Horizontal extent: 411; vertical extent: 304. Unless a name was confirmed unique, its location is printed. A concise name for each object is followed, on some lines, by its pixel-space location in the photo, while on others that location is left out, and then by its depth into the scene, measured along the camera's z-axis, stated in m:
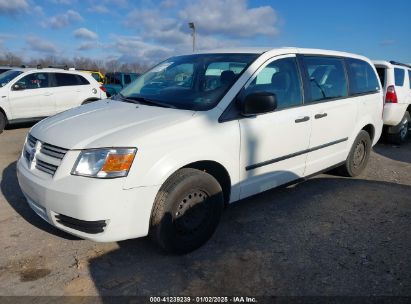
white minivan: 2.65
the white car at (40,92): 8.78
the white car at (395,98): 7.79
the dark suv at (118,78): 18.15
